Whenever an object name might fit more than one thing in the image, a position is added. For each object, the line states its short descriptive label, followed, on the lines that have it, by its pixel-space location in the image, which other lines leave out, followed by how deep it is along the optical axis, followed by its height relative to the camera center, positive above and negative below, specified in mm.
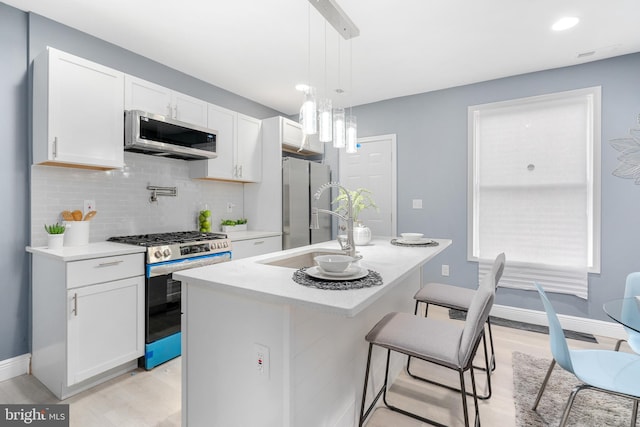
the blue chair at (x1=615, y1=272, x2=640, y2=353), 1824 -469
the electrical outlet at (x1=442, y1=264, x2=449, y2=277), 3754 -676
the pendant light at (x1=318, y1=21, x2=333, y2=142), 1921 +584
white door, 4137 +519
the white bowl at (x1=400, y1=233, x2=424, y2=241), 2543 -190
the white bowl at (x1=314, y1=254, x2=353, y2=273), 1317 -215
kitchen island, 1165 -575
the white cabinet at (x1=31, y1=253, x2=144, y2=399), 1973 -730
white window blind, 3088 +280
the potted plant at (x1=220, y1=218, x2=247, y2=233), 3699 -144
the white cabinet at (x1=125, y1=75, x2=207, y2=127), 2602 +1015
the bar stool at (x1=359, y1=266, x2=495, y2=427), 1277 -590
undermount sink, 1836 -288
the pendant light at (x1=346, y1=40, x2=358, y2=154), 2158 +563
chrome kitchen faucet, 1770 -72
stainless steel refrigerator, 3859 +163
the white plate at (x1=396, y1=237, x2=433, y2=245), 2486 -226
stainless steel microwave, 2510 +668
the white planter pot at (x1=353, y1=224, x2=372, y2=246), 2490 -180
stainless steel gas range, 2348 -575
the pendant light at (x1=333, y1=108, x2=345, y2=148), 2037 +579
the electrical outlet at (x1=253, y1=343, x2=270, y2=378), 1219 -578
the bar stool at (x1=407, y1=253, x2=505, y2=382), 2049 -569
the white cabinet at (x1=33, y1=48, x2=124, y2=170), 2146 +733
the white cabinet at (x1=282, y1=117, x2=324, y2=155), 3947 +989
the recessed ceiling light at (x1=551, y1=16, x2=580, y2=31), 2379 +1497
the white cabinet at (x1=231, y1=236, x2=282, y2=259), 3217 -371
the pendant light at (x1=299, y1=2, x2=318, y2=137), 1802 +581
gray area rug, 1764 -1167
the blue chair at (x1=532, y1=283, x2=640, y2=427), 1324 -720
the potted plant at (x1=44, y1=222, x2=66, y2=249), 2182 -169
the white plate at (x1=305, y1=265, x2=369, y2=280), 1313 -264
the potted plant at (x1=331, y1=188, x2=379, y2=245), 2490 -140
